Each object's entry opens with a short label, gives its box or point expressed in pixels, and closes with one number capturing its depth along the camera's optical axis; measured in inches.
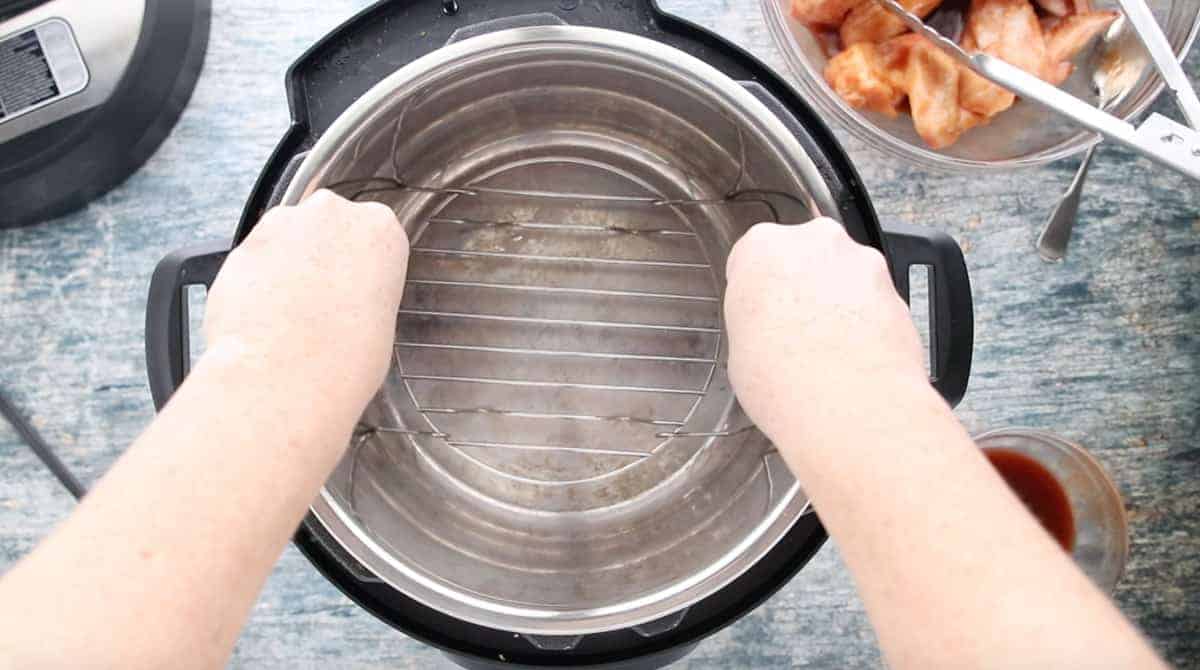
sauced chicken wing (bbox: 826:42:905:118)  20.4
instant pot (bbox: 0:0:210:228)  21.3
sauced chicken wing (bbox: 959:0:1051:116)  19.9
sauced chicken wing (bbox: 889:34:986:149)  20.3
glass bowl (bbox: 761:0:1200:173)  21.2
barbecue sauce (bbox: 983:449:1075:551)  23.2
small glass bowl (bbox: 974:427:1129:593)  22.9
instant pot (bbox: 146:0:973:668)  17.4
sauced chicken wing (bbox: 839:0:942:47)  20.6
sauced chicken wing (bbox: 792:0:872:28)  20.7
